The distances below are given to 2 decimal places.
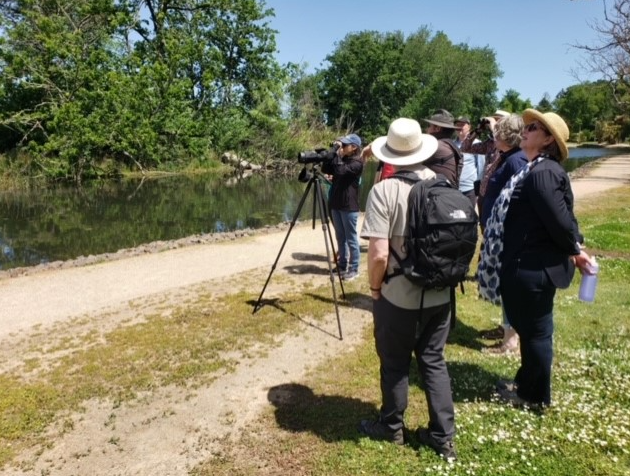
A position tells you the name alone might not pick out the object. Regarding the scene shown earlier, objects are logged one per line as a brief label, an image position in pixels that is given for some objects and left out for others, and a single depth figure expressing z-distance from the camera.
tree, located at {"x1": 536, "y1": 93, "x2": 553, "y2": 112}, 92.62
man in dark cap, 6.54
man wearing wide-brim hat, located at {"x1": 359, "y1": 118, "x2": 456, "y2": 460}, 2.67
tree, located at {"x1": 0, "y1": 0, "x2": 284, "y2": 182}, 22.64
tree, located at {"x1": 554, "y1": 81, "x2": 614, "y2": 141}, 76.44
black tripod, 5.63
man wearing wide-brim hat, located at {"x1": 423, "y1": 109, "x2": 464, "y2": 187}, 4.98
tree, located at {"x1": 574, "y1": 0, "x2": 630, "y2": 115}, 18.19
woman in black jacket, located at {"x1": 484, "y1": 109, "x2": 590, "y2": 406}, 2.90
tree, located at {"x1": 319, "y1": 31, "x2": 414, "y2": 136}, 47.91
